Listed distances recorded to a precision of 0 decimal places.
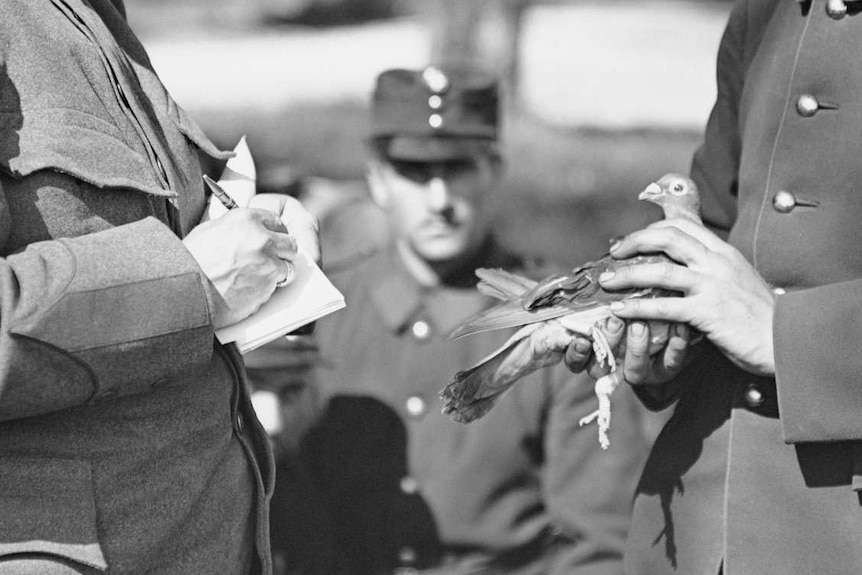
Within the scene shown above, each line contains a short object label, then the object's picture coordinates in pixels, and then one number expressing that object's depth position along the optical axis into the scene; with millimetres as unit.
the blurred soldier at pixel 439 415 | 3078
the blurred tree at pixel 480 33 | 5258
